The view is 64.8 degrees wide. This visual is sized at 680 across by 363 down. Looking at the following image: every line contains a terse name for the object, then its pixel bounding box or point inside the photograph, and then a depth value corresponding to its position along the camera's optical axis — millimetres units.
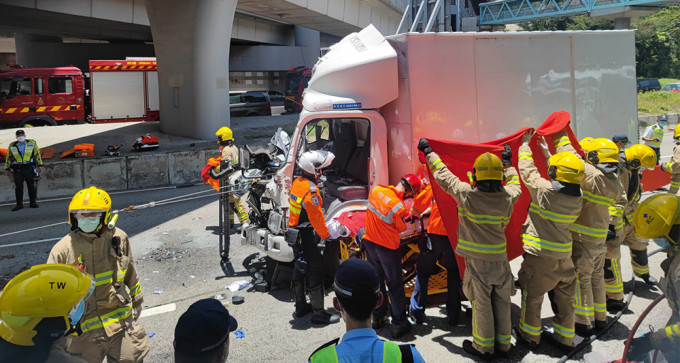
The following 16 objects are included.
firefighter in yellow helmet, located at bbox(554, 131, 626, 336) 5293
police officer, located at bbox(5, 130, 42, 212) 11891
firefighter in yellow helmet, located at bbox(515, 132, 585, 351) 4859
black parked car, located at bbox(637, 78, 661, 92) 40969
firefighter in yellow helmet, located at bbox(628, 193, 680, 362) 2164
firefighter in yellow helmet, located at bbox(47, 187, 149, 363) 3814
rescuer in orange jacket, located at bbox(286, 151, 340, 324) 5852
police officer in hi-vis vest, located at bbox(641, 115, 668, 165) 9070
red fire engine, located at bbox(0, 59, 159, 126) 22891
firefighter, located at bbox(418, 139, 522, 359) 4793
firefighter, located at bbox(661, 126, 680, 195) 7419
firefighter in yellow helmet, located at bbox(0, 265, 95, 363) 2598
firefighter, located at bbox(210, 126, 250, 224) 8164
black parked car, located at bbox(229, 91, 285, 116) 29312
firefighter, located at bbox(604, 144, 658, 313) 5945
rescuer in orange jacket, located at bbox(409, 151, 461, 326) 5738
